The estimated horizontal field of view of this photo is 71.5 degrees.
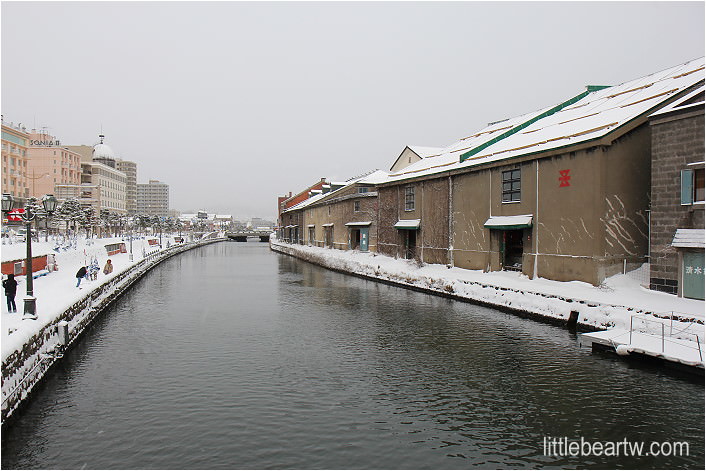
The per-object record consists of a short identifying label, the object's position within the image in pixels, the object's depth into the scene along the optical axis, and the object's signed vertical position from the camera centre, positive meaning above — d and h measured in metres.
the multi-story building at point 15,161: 99.88 +14.38
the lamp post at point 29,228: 16.89 +0.00
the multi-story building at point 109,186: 137.38 +12.78
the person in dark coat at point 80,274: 27.29 -2.52
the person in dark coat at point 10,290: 18.98 -2.39
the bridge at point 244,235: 157.12 -1.67
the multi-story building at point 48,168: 113.25 +14.39
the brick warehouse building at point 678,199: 19.97 +1.43
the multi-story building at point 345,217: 54.53 +1.77
